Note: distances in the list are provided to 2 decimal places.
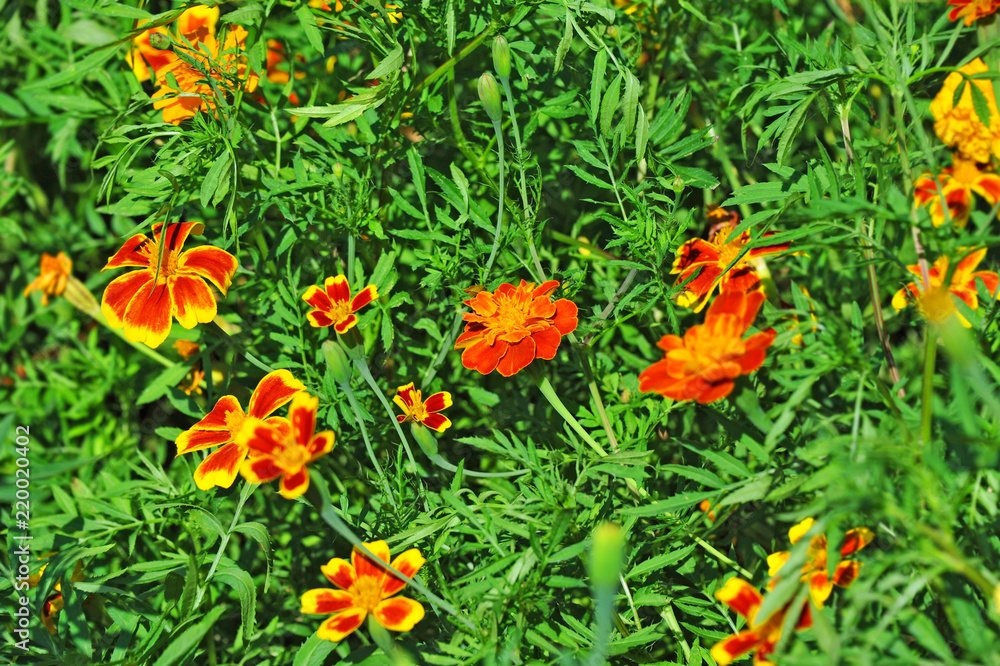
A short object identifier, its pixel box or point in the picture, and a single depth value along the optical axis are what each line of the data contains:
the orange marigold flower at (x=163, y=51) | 0.90
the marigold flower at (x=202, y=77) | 0.87
